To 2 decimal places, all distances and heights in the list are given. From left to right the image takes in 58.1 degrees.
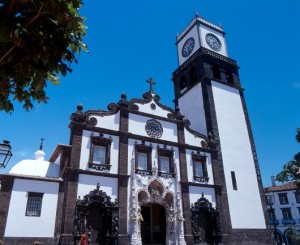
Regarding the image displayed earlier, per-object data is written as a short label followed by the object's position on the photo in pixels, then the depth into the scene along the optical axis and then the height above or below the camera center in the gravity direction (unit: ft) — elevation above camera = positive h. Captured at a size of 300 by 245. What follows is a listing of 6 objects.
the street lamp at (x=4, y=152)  20.39 +6.30
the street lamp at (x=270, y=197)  56.15 +7.38
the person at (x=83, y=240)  45.45 -0.03
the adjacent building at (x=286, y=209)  148.66 +13.57
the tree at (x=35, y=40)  11.62 +8.43
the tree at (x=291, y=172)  60.54 +13.13
